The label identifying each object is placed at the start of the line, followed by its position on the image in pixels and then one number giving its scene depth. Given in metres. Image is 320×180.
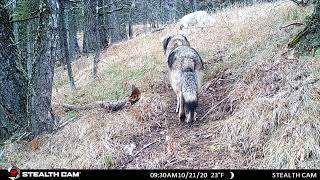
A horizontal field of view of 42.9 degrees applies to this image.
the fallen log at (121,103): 7.61
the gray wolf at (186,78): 6.36
